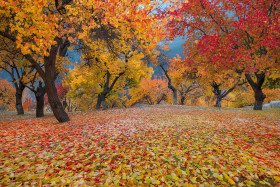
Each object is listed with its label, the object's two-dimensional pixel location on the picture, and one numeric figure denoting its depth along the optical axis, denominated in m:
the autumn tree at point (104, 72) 15.11
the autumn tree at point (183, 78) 23.17
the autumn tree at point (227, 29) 7.72
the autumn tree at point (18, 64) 11.55
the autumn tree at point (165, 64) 24.95
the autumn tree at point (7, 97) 35.42
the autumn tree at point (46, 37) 5.44
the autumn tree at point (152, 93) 35.94
